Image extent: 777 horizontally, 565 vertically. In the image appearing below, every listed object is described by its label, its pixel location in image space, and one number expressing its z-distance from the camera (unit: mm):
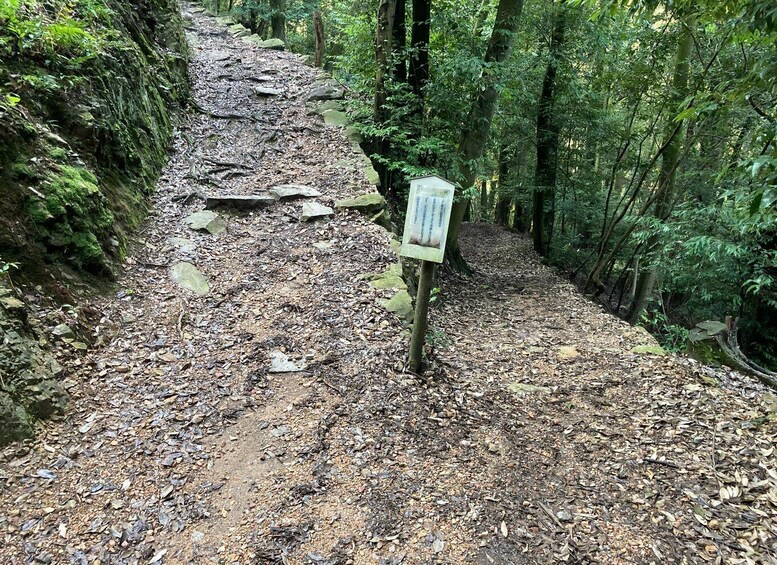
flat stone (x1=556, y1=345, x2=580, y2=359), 5621
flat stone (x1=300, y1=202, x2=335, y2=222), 6445
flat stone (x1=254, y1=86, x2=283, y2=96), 10180
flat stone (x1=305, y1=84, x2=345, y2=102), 9844
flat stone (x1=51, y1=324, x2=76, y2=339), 3663
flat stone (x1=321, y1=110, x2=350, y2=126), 8883
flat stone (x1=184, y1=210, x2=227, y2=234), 6063
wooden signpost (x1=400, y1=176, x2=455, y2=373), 3607
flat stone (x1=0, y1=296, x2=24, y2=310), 3310
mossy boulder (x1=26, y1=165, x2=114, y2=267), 4023
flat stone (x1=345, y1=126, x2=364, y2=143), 8327
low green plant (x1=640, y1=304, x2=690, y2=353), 6183
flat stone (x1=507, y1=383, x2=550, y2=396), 4584
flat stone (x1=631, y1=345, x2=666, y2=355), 5527
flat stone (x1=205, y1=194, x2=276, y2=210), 6570
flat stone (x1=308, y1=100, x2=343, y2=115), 9402
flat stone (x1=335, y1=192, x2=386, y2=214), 6625
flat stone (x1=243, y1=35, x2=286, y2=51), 14586
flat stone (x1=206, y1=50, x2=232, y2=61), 12062
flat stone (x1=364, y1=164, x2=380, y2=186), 7271
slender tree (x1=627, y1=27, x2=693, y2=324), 7984
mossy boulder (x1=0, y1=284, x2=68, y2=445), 3045
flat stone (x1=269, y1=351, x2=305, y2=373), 4129
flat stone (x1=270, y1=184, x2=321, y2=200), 6898
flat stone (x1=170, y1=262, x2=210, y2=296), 5055
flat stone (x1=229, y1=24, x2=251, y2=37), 16102
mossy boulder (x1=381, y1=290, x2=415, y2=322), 4852
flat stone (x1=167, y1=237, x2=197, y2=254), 5594
